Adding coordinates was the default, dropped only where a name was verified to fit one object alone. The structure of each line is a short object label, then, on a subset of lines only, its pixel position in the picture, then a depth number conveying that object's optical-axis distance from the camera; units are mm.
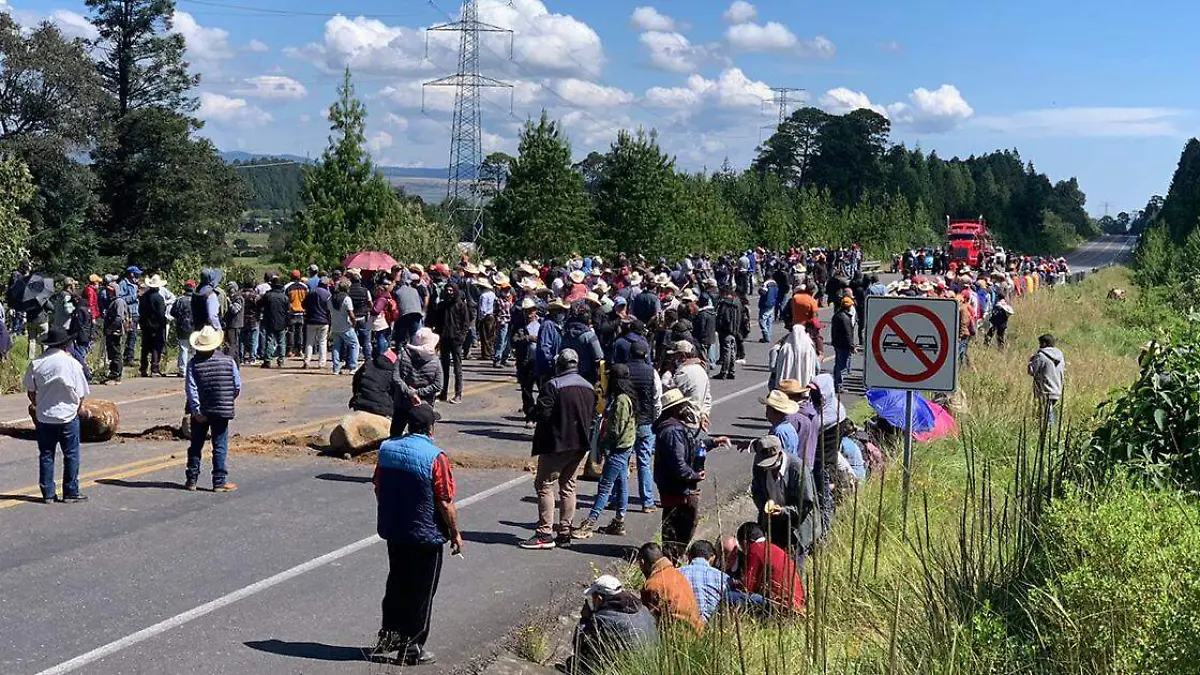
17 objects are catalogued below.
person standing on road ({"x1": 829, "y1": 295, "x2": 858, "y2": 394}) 19953
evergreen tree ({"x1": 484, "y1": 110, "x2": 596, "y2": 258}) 45625
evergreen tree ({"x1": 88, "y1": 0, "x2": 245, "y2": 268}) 59750
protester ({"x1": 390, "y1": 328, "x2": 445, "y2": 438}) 13383
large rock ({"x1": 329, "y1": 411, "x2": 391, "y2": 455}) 14805
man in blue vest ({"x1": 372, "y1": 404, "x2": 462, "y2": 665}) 8133
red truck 67750
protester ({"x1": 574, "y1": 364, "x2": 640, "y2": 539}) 11523
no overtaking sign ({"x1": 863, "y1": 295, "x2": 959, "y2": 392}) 9578
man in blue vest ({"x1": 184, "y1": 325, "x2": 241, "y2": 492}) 12617
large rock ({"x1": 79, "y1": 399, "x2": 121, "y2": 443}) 15508
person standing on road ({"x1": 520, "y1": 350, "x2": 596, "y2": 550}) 10969
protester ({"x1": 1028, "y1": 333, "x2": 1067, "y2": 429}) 14930
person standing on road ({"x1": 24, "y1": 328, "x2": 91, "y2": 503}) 11977
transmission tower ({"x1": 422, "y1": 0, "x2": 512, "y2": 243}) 68750
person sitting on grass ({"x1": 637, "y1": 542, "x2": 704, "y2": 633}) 8117
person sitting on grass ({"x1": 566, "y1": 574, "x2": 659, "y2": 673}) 7690
